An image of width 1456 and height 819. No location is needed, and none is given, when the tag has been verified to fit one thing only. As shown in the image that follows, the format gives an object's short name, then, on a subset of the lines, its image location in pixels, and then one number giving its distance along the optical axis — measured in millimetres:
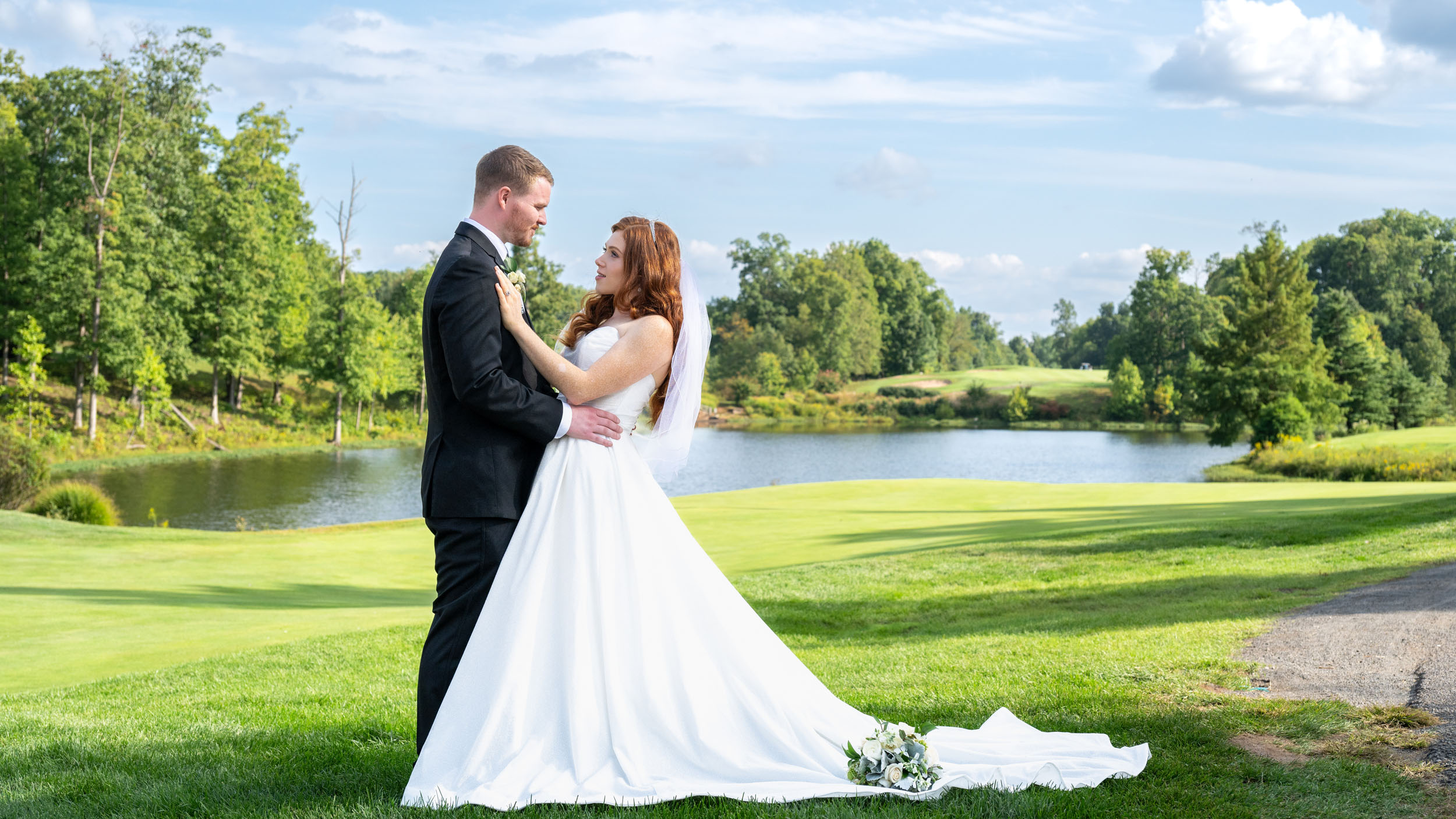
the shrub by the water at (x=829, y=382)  90438
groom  3828
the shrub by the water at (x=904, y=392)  85938
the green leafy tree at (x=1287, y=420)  42031
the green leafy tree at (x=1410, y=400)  48969
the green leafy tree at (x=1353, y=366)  47281
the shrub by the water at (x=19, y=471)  20984
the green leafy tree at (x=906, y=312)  105250
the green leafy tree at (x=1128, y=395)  76688
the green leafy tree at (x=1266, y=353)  43500
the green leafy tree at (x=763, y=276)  103688
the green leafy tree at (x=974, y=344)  119062
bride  3707
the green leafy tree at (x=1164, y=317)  79062
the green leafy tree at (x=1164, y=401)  74938
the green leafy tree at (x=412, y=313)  54094
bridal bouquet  3787
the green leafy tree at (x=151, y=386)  37375
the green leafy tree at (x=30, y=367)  34281
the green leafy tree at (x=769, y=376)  85625
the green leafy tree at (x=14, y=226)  37281
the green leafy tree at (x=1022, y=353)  155625
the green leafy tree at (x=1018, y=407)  80688
